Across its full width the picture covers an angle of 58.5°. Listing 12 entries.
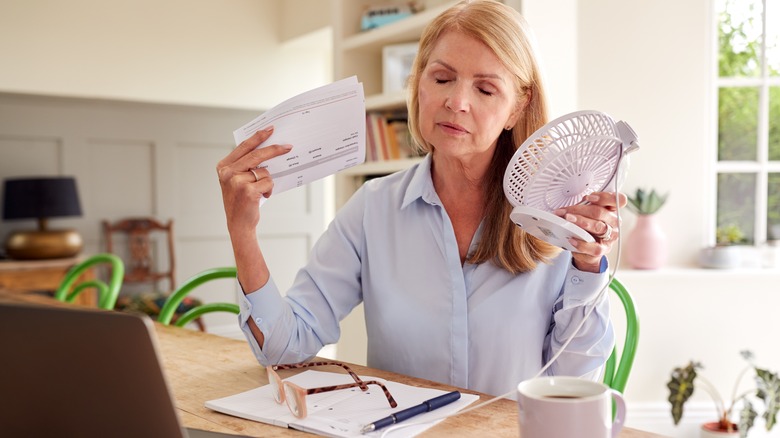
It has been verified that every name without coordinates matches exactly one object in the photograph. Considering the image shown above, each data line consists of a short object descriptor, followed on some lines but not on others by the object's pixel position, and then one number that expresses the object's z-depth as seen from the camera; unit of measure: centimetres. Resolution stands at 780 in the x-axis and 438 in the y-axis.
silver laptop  62
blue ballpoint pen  92
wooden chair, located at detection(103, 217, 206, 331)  520
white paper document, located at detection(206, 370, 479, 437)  94
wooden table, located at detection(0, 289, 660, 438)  94
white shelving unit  345
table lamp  448
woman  124
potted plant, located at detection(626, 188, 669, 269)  309
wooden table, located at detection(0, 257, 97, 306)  439
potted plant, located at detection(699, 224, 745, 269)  310
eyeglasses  96
